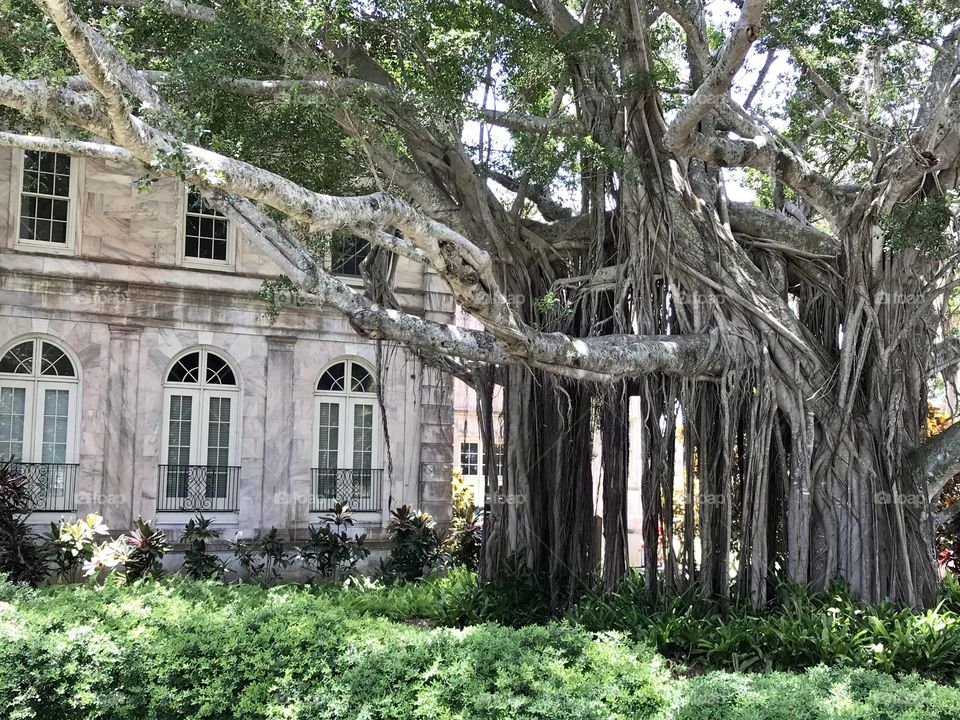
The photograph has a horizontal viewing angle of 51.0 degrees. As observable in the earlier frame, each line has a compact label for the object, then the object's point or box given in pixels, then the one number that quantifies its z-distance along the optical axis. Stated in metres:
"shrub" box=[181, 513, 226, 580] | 12.84
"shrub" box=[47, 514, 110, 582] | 11.98
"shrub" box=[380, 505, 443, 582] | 13.77
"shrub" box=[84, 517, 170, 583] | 11.82
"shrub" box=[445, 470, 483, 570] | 14.08
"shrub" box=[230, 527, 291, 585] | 13.36
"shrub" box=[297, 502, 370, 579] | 13.61
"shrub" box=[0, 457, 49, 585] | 11.91
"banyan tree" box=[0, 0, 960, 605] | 8.23
